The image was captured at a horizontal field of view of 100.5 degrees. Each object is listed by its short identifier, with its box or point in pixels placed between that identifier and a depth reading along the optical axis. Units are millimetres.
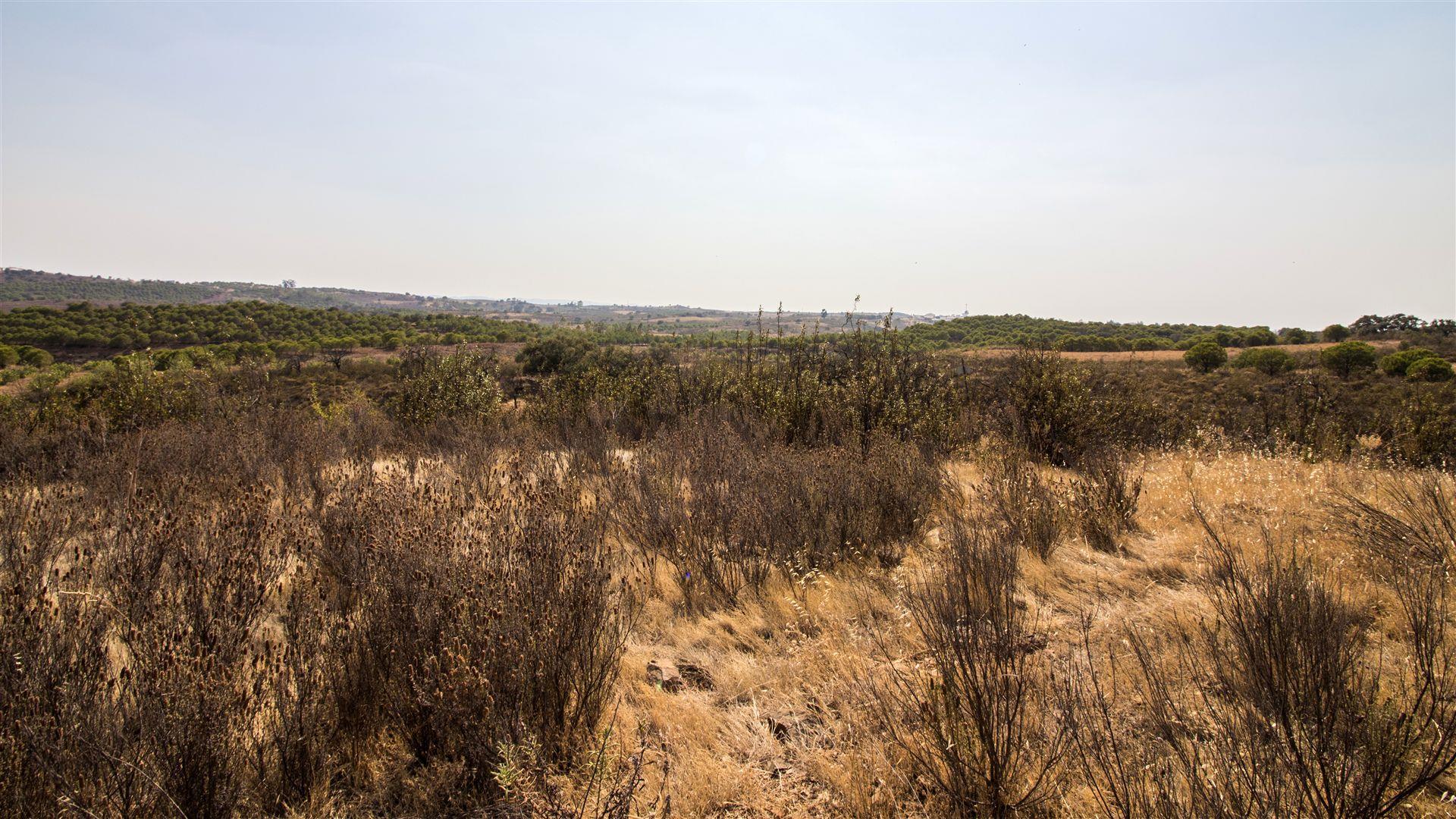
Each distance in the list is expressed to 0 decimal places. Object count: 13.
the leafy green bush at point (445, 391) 10164
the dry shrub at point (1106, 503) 5395
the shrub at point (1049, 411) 8469
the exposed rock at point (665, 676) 3334
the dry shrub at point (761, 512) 4602
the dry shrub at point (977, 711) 2242
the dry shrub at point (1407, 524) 4227
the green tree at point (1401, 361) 28281
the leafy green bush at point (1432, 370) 25484
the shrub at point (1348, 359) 30328
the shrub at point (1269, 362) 31578
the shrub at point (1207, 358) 35375
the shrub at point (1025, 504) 5059
